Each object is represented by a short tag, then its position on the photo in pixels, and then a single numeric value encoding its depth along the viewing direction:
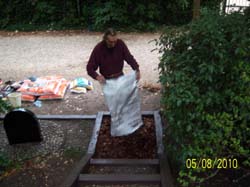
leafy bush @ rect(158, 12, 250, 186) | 2.25
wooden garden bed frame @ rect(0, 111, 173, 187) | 2.81
